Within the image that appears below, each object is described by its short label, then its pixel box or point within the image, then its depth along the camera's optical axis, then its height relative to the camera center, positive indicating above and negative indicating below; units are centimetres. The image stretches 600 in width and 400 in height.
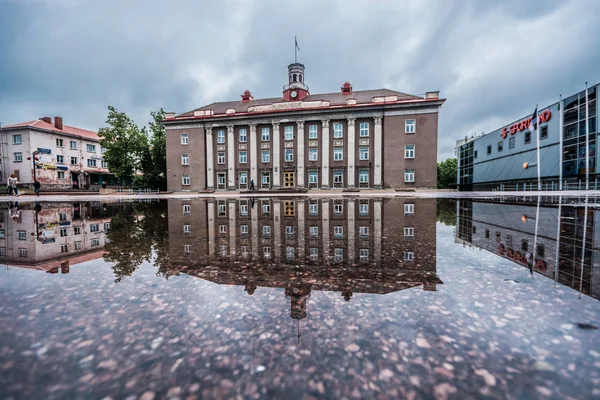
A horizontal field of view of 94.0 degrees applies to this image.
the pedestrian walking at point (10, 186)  2415 +53
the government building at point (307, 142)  3462 +637
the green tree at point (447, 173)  7844 +442
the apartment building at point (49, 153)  4434 +631
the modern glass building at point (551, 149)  2656 +451
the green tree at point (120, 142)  4031 +709
